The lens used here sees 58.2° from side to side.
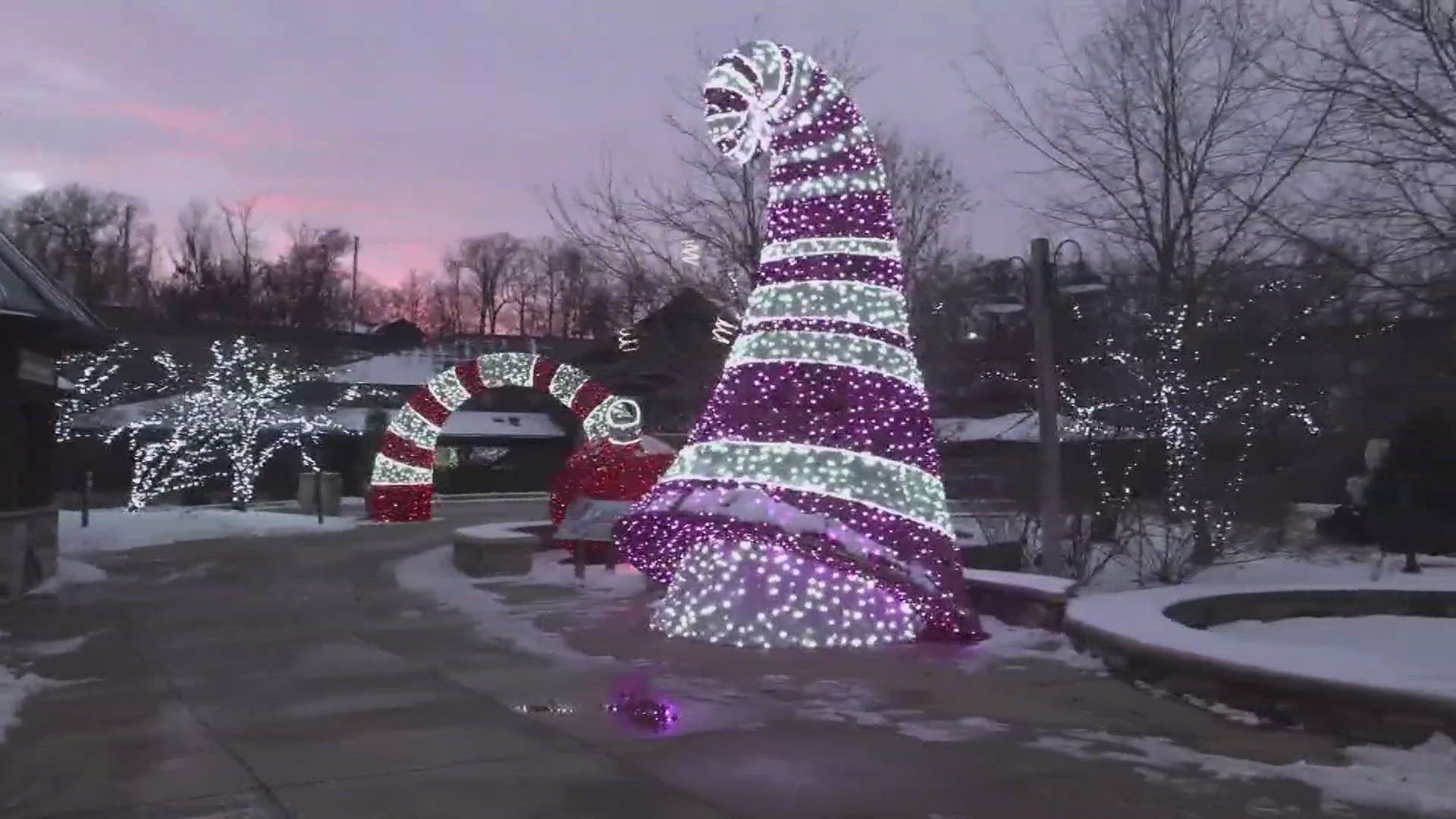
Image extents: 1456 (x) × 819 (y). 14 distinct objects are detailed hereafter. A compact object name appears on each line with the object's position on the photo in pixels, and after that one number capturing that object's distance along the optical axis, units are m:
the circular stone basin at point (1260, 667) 7.12
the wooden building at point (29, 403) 15.23
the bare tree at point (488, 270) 91.69
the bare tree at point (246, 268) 81.10
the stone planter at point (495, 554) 18.00
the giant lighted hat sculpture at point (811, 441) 10.66
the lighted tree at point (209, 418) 36.19
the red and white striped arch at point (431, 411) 28.91
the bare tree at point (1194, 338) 14.49
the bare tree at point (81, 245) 74.31
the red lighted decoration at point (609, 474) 19.72
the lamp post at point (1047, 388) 13.23
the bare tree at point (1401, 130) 9.20
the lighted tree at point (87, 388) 37.50
